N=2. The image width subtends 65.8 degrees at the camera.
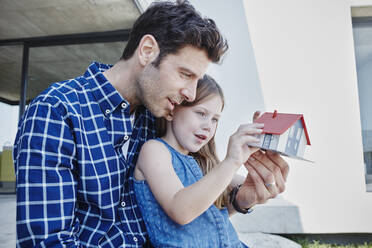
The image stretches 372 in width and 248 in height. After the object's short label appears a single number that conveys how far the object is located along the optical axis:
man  0.87
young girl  0.97
